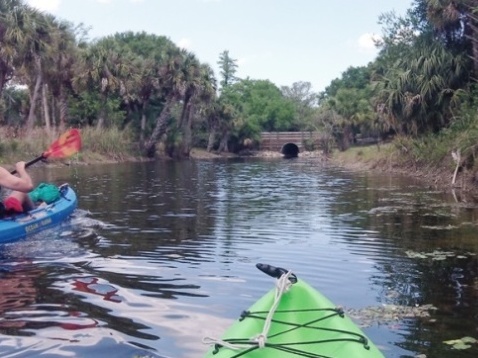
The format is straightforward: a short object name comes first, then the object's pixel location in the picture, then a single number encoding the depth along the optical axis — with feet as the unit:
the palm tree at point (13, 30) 117.60
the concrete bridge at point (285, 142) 250.16
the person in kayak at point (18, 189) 29.58
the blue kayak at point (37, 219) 31.24
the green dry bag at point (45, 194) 38.06
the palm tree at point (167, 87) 164.55
